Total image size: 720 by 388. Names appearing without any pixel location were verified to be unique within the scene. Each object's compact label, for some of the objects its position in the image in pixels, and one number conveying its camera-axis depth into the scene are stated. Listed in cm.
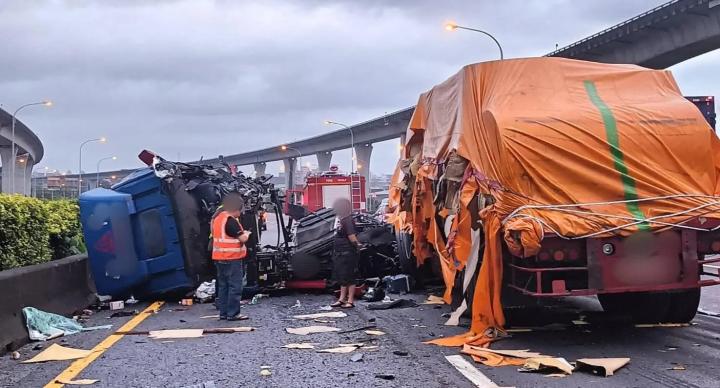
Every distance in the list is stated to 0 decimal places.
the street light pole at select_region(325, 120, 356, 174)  6242
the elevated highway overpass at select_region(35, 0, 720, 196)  2402
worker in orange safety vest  902
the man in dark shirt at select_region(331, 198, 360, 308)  1006
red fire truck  3094
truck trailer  639
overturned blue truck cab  1017
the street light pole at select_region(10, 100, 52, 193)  5256
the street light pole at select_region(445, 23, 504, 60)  2338
